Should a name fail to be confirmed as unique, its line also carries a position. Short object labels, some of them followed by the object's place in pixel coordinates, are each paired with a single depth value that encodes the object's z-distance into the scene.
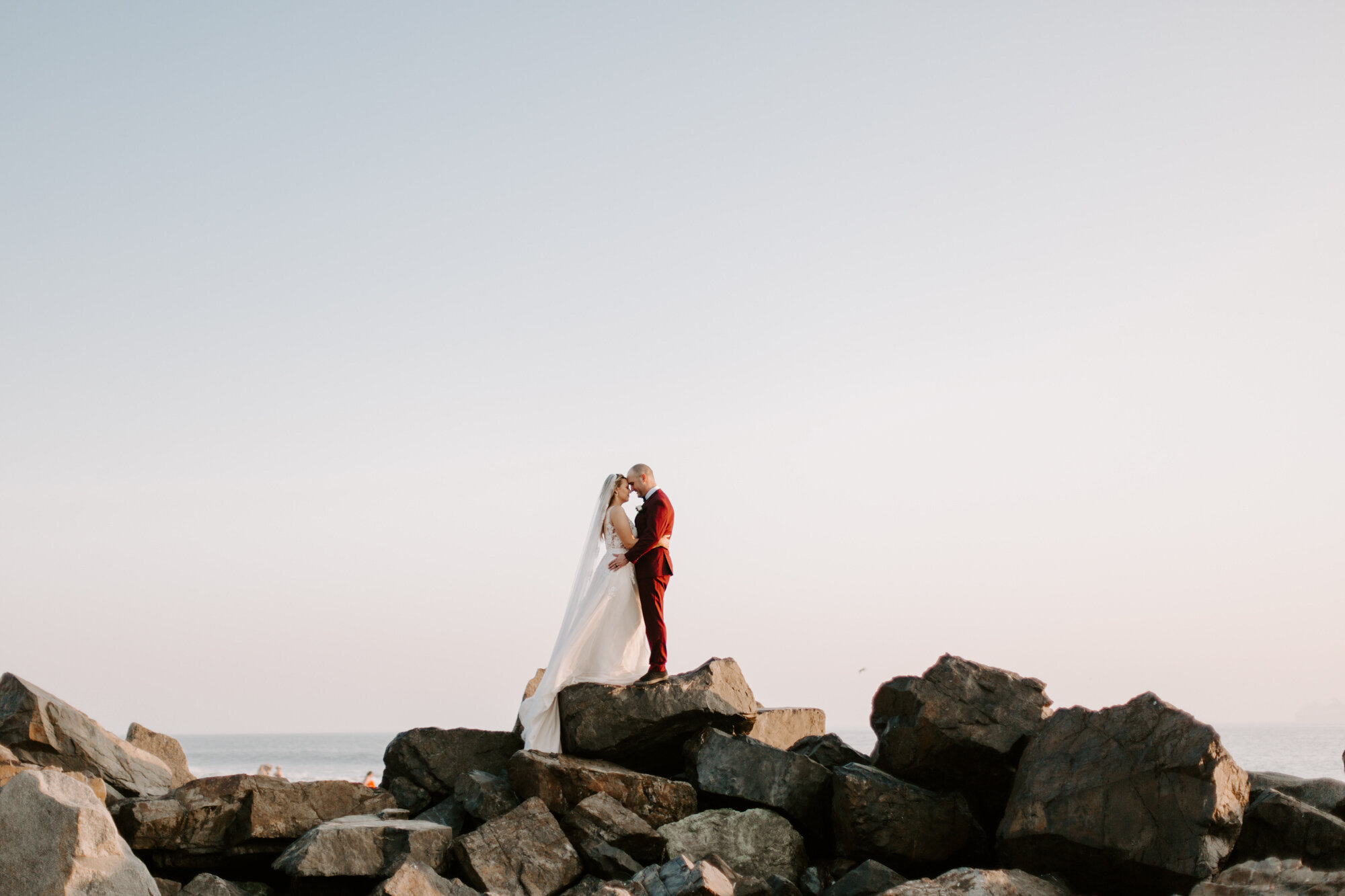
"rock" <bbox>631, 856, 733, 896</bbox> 7.86
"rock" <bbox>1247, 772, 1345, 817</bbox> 10.27
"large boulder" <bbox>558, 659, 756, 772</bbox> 10.84
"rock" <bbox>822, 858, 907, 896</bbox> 8.62
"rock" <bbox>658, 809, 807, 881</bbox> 9.64
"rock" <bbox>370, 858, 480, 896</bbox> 8.00
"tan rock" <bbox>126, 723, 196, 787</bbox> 14.98
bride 11.41
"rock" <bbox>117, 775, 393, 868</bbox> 9.77
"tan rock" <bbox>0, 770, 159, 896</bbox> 7.36
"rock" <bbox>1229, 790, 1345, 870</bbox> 8.48
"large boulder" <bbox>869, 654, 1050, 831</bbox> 9.77
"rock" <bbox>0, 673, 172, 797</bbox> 11.71
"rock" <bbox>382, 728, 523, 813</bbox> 11.33
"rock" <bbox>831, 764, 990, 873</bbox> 9.39
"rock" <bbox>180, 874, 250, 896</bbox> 8.88
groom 11.59
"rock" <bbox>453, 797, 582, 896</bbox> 8.88
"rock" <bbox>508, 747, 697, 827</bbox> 10.15
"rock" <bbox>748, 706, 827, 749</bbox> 12.30
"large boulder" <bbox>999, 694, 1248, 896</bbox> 7.91
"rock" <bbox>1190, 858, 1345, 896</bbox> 7.30
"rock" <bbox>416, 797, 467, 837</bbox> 10.55
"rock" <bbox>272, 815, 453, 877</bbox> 8.91
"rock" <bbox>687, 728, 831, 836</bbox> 10.17
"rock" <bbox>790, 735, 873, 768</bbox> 11.45
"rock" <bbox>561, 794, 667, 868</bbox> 9.53
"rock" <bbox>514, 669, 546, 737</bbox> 12.63
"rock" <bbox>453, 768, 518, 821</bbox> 10.27
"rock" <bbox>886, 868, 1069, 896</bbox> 7.77
